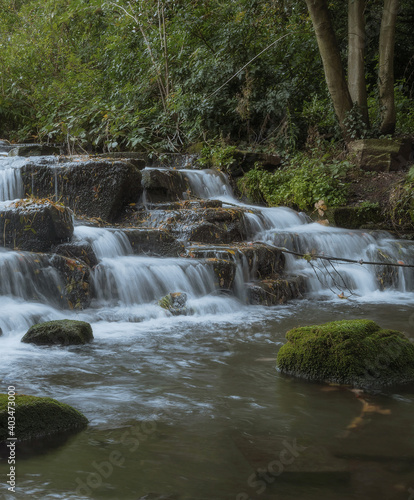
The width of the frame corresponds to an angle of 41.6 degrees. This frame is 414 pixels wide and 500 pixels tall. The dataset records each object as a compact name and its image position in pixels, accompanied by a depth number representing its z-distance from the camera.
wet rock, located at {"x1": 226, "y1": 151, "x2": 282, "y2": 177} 13.74
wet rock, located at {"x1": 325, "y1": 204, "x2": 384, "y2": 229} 11.47
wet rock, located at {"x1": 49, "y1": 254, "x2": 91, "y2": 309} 7.12
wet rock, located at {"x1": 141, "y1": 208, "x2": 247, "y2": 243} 9.45
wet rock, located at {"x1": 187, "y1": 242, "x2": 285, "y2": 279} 8.46
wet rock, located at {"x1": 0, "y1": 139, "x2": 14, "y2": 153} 14.14
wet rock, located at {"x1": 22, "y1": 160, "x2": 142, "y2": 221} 10.45
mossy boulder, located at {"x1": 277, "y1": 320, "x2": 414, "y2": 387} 4.43
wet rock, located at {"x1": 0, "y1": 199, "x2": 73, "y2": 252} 7.77
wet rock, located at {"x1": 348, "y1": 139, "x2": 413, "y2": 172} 12.56
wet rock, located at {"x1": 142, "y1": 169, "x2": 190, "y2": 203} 11.53
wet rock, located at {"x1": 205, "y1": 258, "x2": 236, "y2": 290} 8.02
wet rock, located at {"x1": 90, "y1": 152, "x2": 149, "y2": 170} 12.02
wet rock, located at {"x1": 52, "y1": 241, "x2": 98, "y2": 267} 7.72
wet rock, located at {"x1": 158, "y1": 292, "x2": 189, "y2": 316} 7.30
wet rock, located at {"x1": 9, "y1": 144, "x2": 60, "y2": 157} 13.51
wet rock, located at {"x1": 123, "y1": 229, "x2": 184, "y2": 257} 8.76
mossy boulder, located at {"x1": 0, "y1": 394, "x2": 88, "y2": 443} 3.16
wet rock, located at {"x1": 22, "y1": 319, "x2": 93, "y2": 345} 5.61
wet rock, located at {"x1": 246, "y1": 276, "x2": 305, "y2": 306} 8.05
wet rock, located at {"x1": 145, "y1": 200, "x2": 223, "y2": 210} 10.66
